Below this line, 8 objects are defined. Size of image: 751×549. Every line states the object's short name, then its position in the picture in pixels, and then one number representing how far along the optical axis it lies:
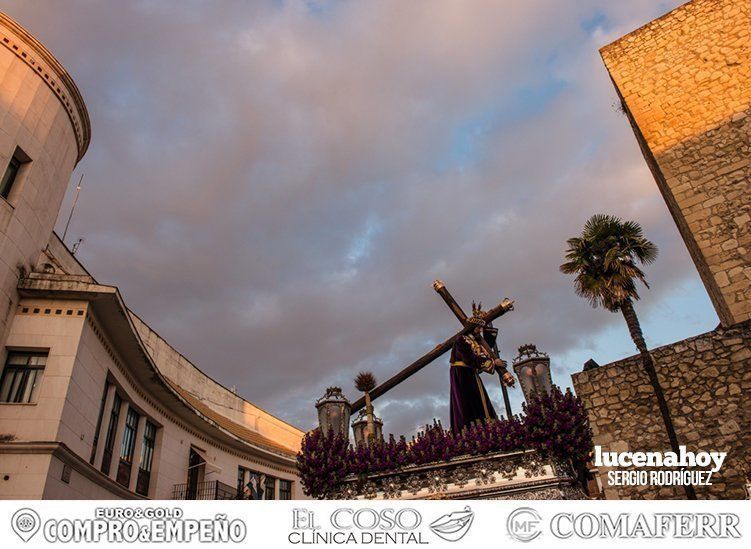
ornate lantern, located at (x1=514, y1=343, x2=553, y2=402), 10.00
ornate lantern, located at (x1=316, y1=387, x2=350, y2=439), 11.38
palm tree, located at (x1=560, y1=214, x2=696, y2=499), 12.12
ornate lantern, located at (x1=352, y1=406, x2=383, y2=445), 12.56
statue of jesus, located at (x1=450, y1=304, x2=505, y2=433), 11.21
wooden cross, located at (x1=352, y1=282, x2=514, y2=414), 12.41
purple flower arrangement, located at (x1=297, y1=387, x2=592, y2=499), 8.52
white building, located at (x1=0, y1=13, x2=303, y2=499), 12.94
